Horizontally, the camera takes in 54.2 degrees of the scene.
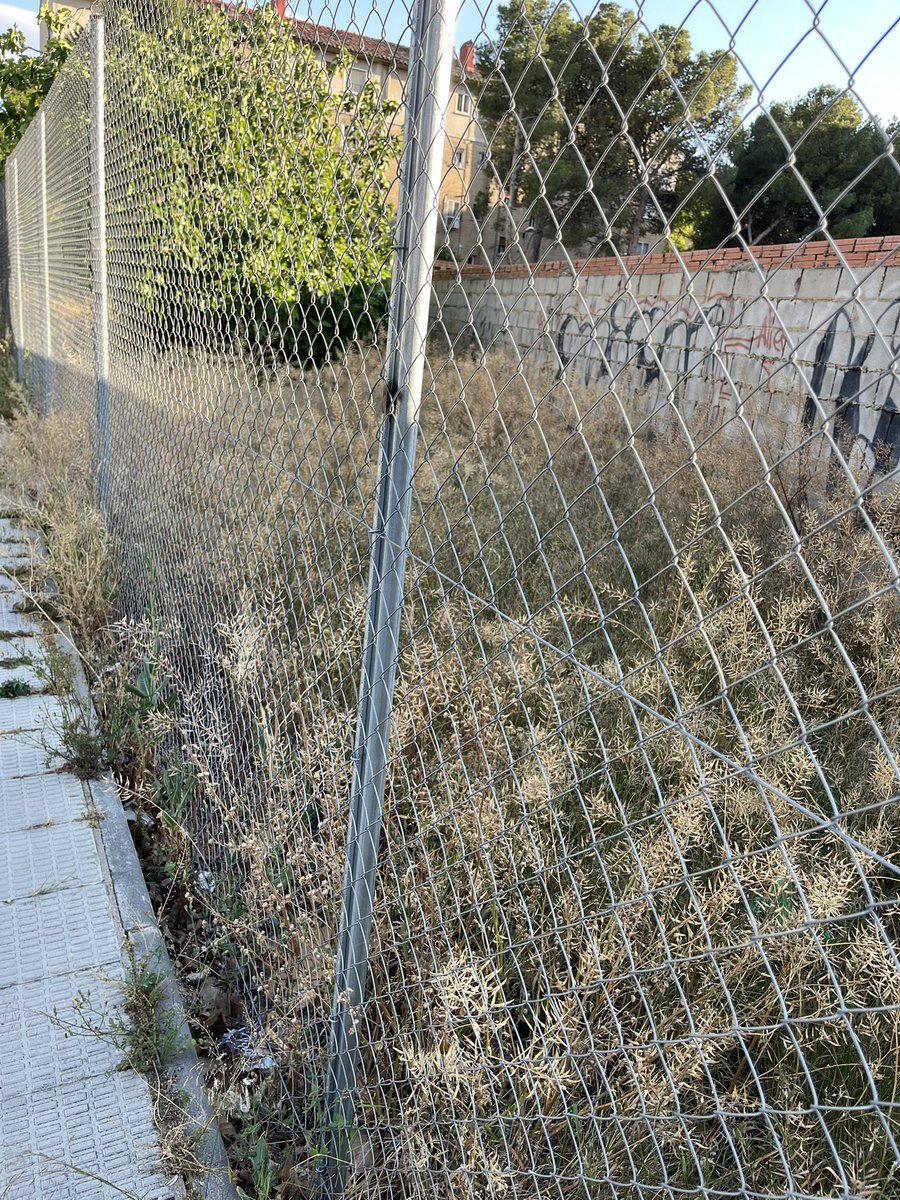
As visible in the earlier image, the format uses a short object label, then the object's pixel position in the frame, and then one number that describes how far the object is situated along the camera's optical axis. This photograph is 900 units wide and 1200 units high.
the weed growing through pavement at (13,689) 3.76
